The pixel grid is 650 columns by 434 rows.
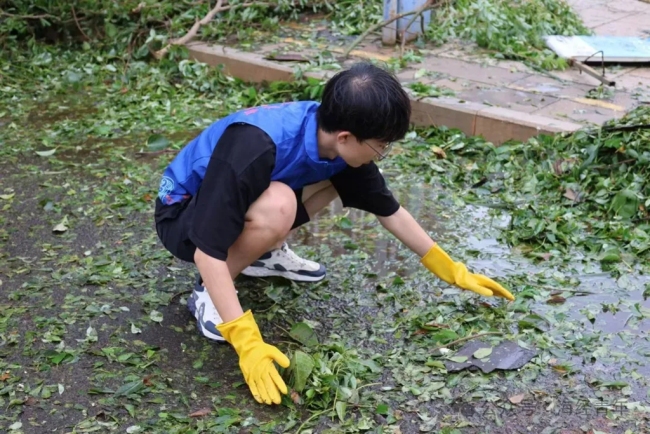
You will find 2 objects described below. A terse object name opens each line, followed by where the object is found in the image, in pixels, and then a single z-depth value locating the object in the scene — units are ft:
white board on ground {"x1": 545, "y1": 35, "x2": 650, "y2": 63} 18.16
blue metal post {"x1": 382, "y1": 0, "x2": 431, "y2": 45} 19.08
